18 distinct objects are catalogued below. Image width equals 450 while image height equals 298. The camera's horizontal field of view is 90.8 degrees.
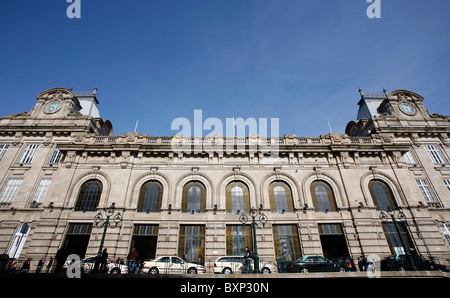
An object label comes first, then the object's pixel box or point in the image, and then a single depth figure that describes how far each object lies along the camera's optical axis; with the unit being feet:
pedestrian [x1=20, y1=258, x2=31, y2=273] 54.03
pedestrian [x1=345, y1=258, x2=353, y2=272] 53.67
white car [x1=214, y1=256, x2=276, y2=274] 48.75
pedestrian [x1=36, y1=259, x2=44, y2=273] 54.25
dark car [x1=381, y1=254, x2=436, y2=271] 50.47
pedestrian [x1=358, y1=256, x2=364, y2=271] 55.77
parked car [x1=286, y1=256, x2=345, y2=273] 50.31
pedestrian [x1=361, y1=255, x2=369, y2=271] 54.63
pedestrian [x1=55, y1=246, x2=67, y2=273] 43.73
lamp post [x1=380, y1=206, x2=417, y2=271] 65.21
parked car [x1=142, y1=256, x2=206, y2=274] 49.26
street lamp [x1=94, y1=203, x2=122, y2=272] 61.68
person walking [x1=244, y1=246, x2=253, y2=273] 45.76
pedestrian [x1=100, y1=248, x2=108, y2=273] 44.73
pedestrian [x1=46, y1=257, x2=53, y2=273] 53.21
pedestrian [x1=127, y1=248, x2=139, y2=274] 48.01
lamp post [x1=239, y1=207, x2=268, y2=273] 62.28
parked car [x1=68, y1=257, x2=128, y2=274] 49.49
